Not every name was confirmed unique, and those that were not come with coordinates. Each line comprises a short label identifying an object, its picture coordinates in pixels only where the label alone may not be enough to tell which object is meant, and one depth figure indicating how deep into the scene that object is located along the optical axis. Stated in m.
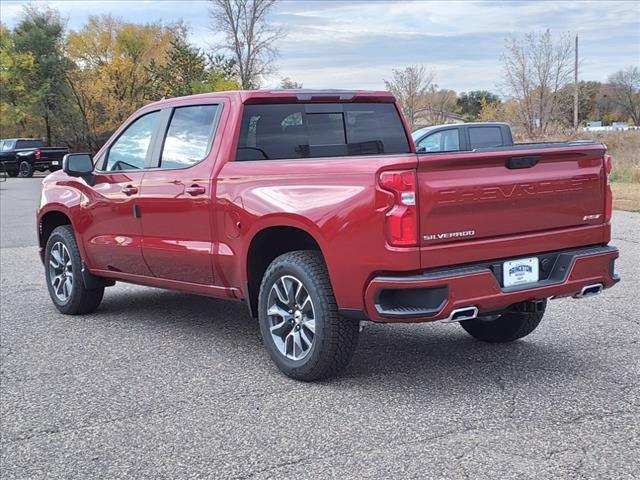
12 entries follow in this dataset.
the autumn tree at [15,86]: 51.56
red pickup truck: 4.33
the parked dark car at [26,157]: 35.56
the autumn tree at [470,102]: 70.45
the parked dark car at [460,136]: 14.48
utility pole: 38.51
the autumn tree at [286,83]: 48.19
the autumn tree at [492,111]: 42.25
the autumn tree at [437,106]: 42.56
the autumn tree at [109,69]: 53.38
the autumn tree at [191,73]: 44.84
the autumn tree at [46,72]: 52.47
